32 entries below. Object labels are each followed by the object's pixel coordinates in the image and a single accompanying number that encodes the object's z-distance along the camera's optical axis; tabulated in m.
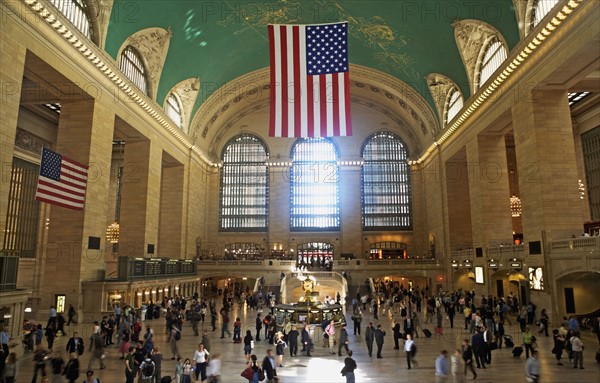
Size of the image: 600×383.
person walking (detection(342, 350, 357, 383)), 8.87
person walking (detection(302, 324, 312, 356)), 13.09
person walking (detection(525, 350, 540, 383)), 8.62
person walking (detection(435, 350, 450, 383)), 8.83
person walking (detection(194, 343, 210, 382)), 9.95
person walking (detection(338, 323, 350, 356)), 12.88
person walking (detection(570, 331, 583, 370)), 11.13
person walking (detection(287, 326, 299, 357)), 13.09
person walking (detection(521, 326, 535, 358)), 11.98
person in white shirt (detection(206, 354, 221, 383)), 8.69
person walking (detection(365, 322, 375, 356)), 12.77
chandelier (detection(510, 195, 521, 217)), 31.84
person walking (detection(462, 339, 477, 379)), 10.12
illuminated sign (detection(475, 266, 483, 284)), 25.67
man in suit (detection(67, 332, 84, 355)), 11.53
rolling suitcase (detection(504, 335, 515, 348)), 14.07
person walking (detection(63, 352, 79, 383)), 9.02
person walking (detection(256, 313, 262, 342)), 15.52
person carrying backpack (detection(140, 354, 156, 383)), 8.90
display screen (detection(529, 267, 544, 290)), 18.64
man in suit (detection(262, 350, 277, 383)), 9.41
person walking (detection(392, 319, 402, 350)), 13.82
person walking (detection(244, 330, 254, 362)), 11.81
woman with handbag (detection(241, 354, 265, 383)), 8.68
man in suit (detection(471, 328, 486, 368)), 11.38
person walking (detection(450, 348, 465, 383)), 8.65
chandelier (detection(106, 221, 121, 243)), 32.38
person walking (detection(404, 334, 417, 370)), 11.34
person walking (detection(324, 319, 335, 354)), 13.95
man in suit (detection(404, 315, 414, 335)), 13.91
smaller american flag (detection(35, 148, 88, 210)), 15.80
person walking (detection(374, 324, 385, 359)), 12.65
